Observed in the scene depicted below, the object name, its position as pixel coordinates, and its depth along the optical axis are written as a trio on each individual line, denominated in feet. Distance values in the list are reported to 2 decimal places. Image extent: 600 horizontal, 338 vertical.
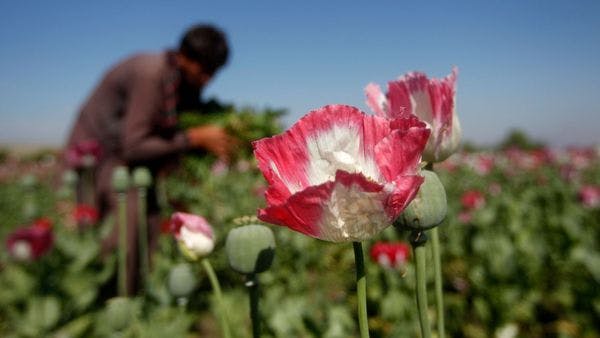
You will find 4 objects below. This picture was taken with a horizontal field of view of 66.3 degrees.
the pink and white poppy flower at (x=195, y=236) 2.32
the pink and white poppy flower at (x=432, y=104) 1.64
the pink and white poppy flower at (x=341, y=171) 1.22
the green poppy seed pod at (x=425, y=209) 1.44
